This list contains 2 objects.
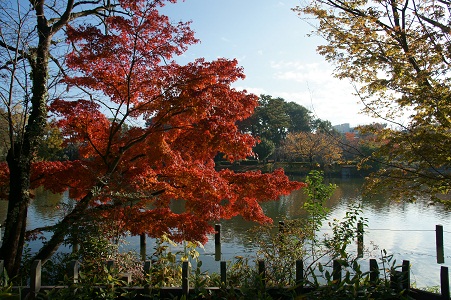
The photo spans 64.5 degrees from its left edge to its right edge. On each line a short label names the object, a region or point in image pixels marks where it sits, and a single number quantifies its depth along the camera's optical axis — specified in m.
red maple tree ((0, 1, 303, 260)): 4.73
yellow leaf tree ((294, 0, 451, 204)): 4.03
